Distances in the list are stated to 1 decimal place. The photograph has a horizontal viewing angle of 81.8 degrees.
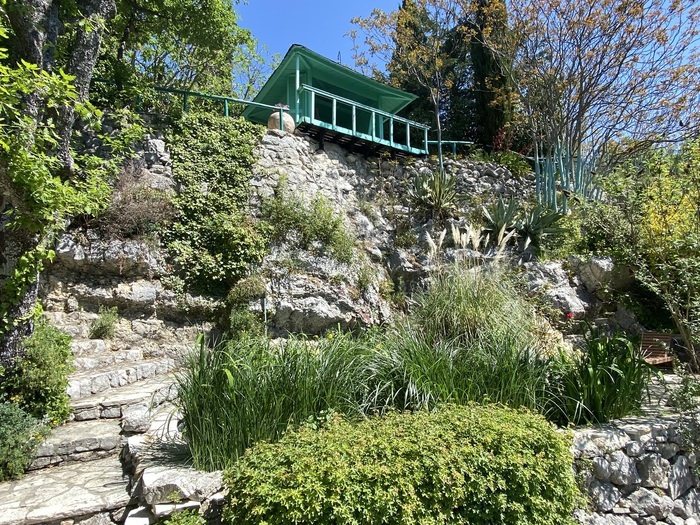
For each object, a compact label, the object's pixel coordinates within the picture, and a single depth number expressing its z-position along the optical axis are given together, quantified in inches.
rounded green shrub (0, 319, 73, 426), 159.8
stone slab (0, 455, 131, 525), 113.4
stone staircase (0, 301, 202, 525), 117.3
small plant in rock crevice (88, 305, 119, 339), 246.7
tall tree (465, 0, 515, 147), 514.3
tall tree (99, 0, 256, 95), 336.8
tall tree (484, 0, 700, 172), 387.9
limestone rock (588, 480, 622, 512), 118.6
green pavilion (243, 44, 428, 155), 461.4
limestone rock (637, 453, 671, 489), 126.9
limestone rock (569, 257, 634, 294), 315.3
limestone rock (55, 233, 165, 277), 254.2
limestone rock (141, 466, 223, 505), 101.0
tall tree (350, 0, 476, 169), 496.7
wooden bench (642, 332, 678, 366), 232.1
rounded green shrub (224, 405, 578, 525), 83.1
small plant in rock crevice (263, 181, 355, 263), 326.0
